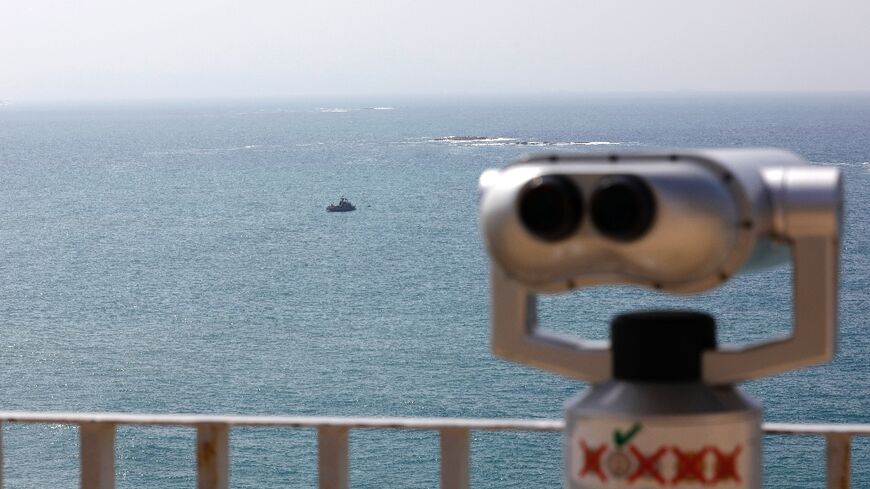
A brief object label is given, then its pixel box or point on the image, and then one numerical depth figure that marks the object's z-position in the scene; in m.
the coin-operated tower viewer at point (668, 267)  1.66
